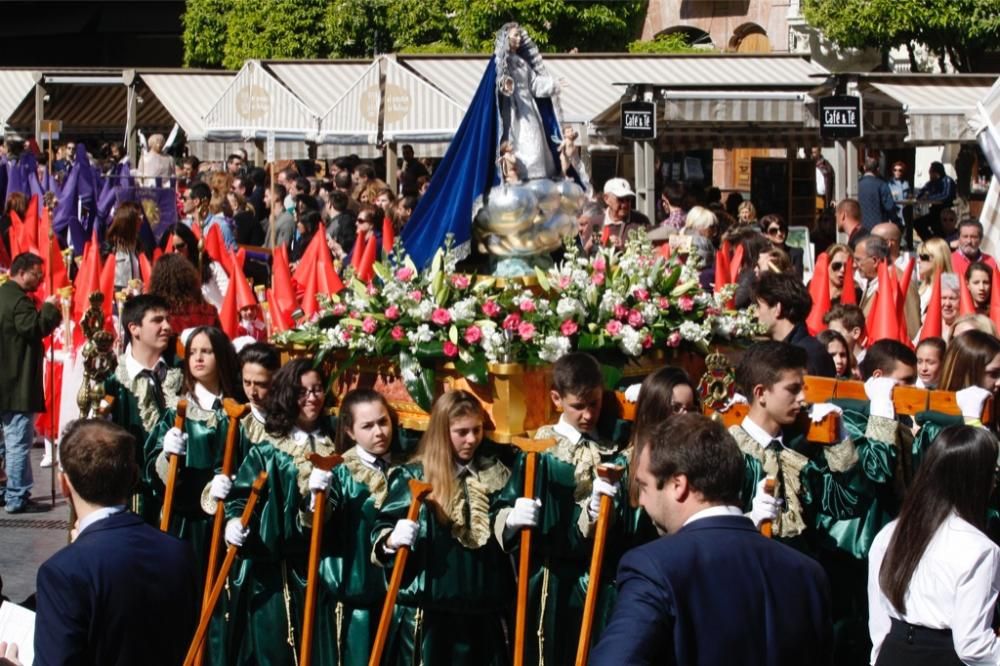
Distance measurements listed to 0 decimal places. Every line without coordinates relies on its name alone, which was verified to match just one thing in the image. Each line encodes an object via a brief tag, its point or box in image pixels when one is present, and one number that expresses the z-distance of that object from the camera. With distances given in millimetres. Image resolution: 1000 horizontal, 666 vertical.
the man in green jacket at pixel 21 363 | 11562
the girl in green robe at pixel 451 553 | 6859
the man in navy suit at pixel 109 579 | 4922
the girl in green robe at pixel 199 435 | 7730
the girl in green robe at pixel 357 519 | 7023
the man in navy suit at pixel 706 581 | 4129
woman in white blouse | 5414
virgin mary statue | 8391
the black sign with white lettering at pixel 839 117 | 15102
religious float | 7508
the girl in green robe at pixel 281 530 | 7199
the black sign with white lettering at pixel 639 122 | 16062
